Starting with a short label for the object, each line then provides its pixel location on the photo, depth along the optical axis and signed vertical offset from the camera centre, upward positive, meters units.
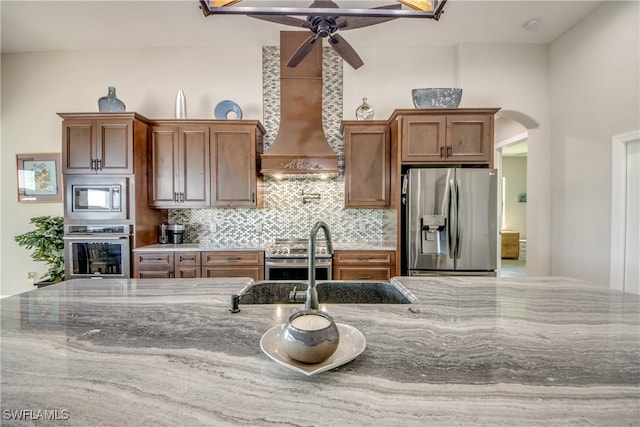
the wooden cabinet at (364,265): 3.05 -0.60
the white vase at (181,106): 3.37 +1.25
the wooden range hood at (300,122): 3.10 +1.00
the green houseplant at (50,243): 3.19 -0.38
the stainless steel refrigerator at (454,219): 2.86 -0.10
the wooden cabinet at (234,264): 3.06 -0.59
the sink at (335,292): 1.57 -0.47
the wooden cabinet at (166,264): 3.05 -0.59
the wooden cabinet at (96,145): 3.05 +0.70
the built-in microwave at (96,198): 3.05 +0.13
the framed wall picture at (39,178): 3.66 +0.41
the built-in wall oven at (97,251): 3.02 -0.45
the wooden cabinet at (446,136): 2.97 +0.78
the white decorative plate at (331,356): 0.72 -0.40
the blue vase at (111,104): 3.21 +1.22
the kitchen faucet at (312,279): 0.98 -0.24
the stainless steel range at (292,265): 3.00 -0.59
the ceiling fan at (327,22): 1.47 +1.04
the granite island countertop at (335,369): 0.59 -0.42
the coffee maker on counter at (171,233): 3.47 -0.30
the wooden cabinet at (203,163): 3.25 +0.54
